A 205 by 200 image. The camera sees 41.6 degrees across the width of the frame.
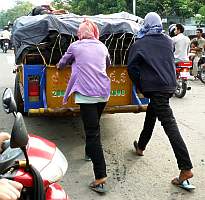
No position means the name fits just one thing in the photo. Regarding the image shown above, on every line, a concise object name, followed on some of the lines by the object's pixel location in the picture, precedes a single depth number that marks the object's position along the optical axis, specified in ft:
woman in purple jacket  9.43
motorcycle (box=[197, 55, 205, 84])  27.00
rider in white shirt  21.67
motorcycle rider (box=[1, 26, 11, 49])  56.84
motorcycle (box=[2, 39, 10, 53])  56.70
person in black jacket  9.49
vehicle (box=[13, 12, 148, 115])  11.93
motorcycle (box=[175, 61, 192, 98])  20.80
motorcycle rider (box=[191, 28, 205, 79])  27.15
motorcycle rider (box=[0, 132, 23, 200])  3.82
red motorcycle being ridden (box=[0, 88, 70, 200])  4.19
